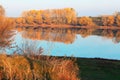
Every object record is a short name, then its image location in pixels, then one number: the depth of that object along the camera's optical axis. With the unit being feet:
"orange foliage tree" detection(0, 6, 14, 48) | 61.16
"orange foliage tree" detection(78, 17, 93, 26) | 289.74
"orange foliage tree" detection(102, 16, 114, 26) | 280.88
